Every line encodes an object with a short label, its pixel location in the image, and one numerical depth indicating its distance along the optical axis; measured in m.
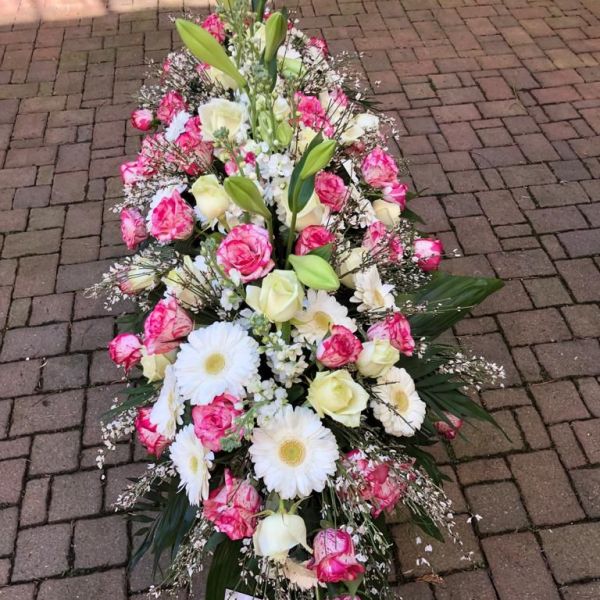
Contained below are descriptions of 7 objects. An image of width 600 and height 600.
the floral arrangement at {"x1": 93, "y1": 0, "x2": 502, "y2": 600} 1.28
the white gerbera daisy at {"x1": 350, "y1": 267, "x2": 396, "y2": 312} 1.47
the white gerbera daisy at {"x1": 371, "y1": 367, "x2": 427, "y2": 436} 1.42
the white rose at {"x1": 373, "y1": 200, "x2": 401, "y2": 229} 1.87
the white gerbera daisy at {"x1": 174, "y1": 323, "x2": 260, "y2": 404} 1.27
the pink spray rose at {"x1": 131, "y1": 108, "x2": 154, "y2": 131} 2.26
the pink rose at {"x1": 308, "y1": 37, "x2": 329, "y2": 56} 2.42
